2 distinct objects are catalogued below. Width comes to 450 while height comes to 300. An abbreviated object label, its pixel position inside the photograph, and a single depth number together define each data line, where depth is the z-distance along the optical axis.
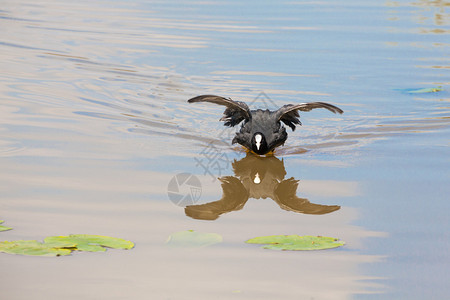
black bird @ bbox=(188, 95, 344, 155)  16.83
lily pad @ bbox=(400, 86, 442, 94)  23.12
